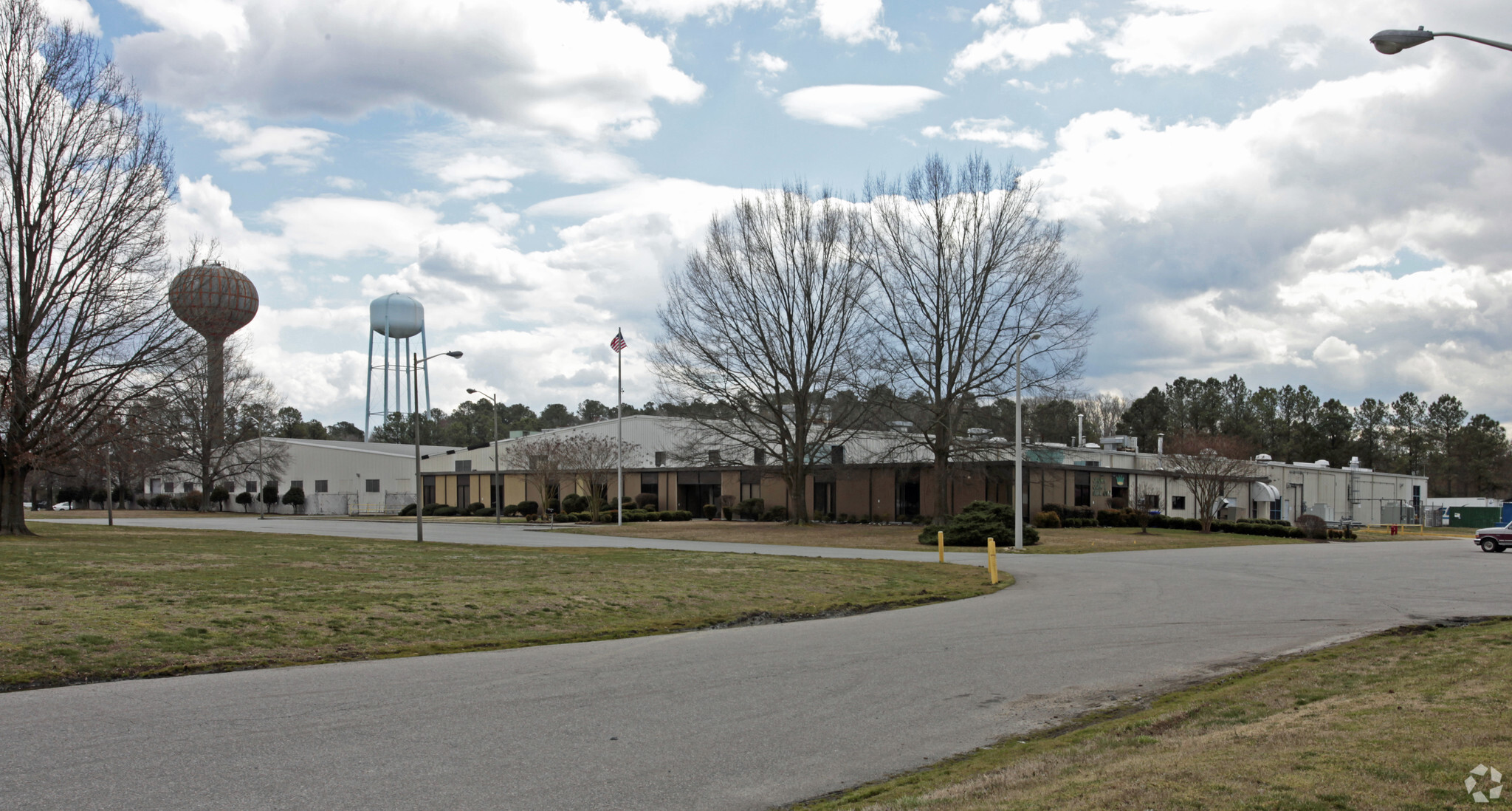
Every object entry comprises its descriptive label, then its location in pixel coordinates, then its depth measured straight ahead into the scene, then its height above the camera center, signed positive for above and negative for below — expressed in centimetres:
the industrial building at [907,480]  5372 -170
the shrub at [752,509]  5919 -313
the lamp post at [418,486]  3466 -98
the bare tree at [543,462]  6456 -27
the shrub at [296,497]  8394 -306
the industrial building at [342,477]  8381 -149
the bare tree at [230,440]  7294 +160
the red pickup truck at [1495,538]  3781 -342
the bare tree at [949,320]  4482 +606
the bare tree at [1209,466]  4988 -81
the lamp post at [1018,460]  3441 -26
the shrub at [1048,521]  5056 -346
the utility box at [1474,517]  7275 -511
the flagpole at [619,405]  5041 +225
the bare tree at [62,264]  3053 +606
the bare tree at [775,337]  5066 +599
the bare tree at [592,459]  6494 -17
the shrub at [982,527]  3700 -270
